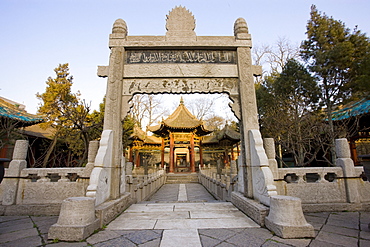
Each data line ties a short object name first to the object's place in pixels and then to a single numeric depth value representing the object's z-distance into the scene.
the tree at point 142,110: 24.67
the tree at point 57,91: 14.87
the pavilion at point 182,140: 17.72
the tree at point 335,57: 10.46
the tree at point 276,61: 17.75
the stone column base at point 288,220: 2.44
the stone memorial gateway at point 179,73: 4.06
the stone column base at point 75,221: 2.44
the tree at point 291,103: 8.26
